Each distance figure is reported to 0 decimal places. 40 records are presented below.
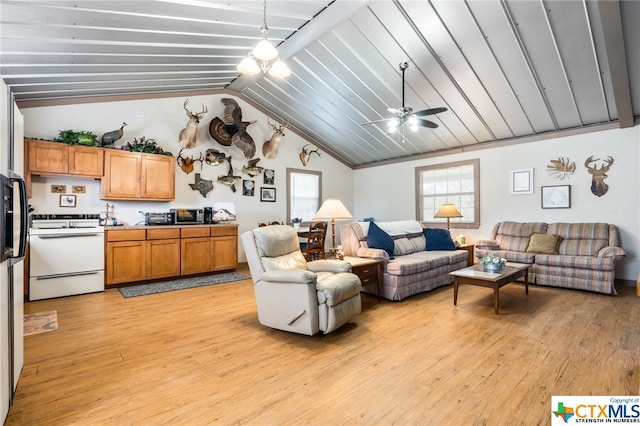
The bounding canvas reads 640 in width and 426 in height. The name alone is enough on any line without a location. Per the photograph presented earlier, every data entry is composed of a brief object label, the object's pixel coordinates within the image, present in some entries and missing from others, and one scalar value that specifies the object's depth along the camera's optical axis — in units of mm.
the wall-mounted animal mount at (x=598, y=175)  5039
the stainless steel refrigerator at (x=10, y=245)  1683
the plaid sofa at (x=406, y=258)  4086
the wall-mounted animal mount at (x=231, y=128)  6207
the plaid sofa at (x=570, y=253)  4395
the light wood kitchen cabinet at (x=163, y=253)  5059
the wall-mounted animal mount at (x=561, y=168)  5383
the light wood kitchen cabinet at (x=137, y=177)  4910
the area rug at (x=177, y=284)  4594
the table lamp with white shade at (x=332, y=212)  4012
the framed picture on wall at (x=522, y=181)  5781
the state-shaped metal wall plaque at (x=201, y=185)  6066
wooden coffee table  3553
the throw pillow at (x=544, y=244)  5043
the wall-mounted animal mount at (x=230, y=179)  6379
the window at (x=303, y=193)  7539
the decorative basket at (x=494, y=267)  4008
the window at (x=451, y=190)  6516
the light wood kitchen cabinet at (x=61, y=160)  4323
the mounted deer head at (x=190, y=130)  5641
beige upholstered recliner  2848
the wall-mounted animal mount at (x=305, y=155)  7694
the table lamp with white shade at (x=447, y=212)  6000
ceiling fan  4209
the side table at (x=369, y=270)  3824
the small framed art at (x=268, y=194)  7014
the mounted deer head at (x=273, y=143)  6828
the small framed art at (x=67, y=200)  4773
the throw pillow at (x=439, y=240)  5461
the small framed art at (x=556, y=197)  5392
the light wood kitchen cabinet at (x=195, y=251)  5395
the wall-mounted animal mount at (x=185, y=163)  5903
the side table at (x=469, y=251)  5859
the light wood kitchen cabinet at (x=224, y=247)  5746
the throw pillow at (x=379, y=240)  4496
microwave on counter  5504
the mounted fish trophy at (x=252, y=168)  6695
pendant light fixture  2814
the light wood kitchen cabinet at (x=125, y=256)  4688
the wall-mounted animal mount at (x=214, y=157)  6176
